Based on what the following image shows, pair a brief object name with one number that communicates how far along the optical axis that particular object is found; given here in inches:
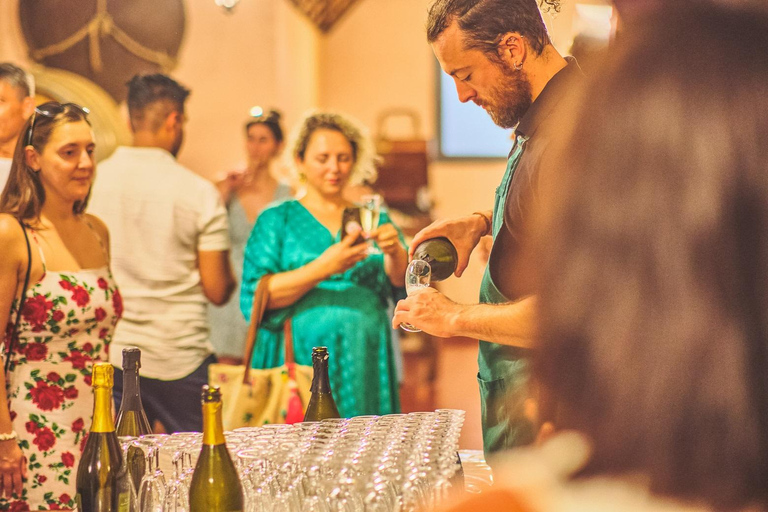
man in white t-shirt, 118.8
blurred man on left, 112.8
